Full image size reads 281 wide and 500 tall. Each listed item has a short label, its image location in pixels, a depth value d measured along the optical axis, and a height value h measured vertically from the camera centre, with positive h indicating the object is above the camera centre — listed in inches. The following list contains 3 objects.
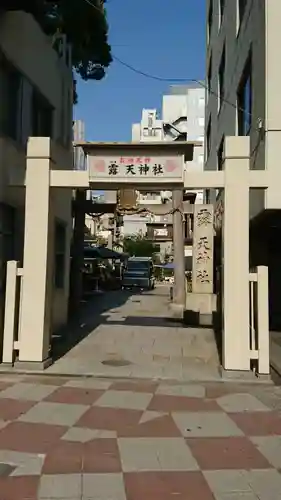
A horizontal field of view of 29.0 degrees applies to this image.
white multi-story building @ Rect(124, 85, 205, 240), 2999.5 +977.8
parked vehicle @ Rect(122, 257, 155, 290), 1401.3 -0.7
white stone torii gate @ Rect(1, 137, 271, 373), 332.5 +14.9
